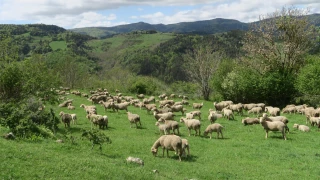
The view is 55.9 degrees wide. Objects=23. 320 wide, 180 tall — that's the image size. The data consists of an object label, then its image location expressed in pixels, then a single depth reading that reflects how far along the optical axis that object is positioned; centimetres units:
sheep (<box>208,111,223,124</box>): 3155
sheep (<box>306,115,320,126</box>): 2902
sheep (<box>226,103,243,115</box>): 3788
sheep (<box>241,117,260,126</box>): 3073
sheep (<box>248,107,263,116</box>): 3669
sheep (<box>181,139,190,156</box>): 1912
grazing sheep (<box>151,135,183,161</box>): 1856
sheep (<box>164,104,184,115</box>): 3894
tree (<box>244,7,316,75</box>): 4866
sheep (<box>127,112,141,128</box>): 3004
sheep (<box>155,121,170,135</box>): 2548
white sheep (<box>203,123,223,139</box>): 2539
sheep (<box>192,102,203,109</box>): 4483
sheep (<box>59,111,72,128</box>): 2855
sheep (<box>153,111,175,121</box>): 3232
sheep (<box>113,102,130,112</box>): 4041
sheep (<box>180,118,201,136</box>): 2586
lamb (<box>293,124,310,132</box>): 2789
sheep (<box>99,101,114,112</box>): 4110
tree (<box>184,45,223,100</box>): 6341
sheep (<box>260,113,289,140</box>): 2467
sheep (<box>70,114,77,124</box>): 3172
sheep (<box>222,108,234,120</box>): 3438
